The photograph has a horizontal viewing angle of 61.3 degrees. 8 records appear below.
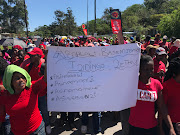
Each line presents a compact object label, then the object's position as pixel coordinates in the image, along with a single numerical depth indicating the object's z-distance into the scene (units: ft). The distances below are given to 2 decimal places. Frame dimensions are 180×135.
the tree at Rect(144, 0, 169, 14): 254.88
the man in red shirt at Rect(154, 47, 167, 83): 10.10
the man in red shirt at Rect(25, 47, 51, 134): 9.47
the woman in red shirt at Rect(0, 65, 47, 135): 5.93
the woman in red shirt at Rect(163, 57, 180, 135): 6.07
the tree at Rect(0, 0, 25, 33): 213.25
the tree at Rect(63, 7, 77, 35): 186.60
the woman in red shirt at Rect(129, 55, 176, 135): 6.12
